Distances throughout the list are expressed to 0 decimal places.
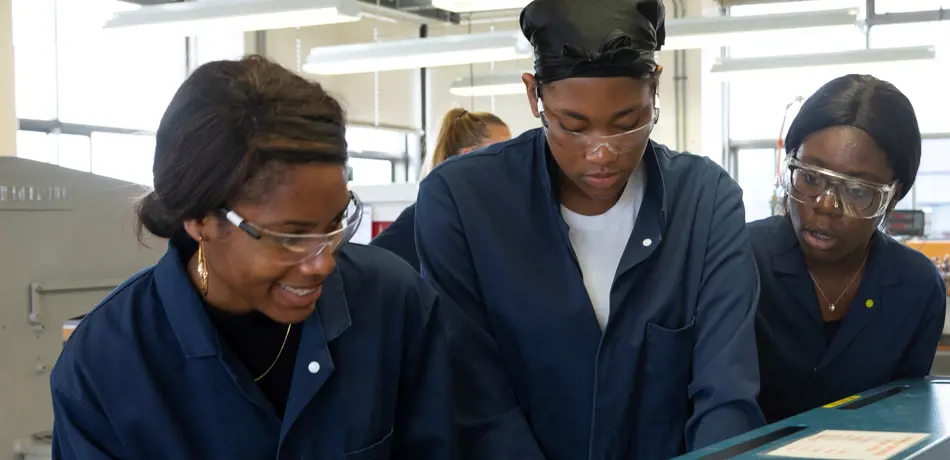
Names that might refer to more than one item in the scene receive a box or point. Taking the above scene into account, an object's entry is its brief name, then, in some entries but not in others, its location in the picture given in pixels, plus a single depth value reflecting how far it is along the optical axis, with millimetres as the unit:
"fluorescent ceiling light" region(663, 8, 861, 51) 4805
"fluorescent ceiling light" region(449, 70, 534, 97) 6938
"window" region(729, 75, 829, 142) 8250
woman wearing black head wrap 1341
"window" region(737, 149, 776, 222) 8383
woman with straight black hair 1540
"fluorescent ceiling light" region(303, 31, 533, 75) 5090
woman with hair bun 1157
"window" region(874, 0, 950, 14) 7742
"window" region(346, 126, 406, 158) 8656
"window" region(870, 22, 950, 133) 7598
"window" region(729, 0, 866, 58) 7105
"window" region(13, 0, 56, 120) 5926
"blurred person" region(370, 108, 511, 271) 2848
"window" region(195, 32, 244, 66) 7074
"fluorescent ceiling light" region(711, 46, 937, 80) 5352
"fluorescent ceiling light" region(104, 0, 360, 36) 4184
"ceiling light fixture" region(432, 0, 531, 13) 3994
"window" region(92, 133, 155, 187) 6422
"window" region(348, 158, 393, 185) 8695
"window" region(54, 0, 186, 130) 6152
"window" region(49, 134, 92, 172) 6207
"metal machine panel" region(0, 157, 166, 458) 2709
